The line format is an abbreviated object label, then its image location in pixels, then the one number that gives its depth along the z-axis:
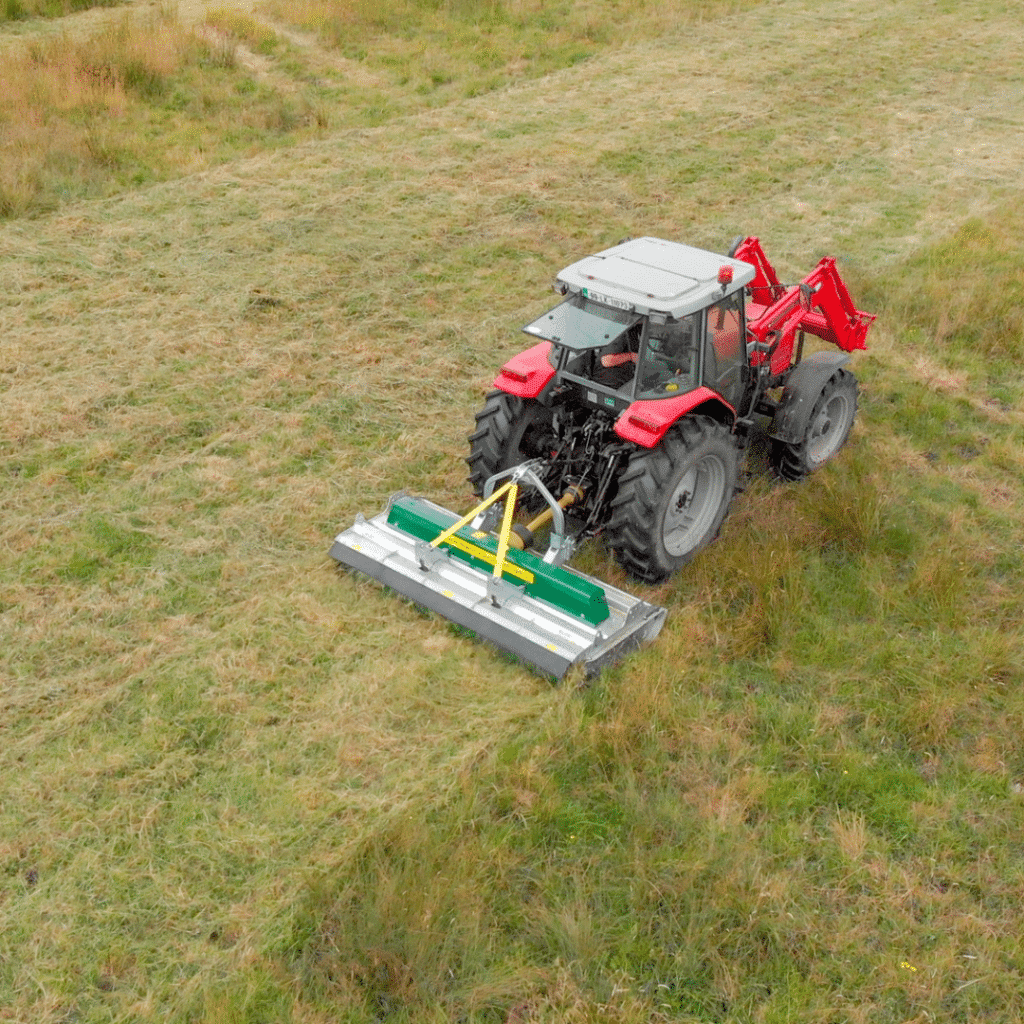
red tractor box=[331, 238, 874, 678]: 6.27
